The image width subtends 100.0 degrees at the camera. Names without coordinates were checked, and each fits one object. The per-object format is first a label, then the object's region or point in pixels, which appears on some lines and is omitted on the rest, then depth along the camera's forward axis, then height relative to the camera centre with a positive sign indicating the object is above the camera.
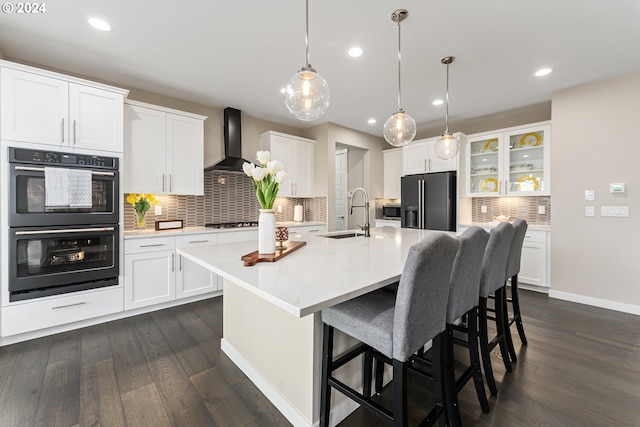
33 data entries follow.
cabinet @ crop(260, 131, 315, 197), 4.42 +0.95
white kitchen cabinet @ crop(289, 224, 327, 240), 4.40 -0.27
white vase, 1.57 -0.11
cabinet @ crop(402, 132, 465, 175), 4.53 +0.94
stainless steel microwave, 5.27 +0.03
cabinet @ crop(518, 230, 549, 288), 3.60 -0.65
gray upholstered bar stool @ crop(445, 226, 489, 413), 1.37 -0.43
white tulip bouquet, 1.59 +0.20
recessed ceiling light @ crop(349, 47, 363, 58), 2.50 +1.53
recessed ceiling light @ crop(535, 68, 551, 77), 2.87 +1.53
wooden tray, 1.42 -0.25
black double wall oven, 2.29 -0.16
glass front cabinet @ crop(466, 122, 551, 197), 3.78 +0.77
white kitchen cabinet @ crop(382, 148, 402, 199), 5.48 +0.84
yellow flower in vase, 3.22 +0.09
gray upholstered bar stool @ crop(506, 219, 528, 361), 2.11 -0.45
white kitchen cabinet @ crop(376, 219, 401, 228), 5.37 -0.21
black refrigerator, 4.41 +0.20
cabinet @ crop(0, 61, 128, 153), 2.27 +0.95
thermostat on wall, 3.00 +0.27
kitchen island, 1.04 -0.57
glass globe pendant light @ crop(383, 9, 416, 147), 2.44 +0.78
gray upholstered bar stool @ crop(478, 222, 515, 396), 1.72 -0.44
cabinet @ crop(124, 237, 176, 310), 2.86 -0.65
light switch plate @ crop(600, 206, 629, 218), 2.99 +0.02
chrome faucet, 2.67 -0.17
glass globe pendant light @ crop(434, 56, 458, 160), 2.87 +0.72
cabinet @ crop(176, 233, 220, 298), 3.20 -0.76
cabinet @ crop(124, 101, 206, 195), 3.07 +0.77
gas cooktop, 3.86 -0.18
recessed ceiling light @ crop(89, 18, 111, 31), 2.10 +1.51
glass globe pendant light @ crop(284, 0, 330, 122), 1.76 +0.80
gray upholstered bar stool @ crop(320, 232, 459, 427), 1.06 -0.49
